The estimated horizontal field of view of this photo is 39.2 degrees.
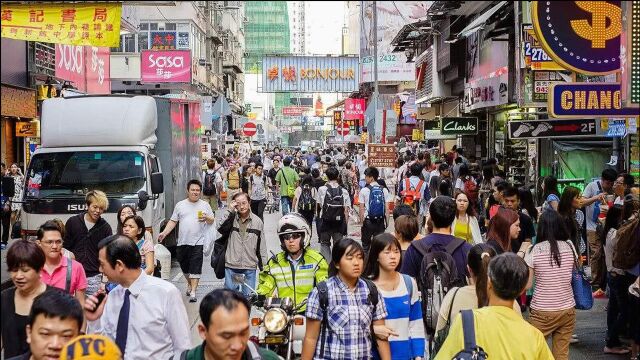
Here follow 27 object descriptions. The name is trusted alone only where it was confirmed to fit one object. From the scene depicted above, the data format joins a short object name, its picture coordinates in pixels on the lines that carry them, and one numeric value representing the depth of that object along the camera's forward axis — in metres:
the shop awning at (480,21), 12.50
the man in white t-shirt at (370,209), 14.40
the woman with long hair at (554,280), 7.50
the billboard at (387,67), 47.97
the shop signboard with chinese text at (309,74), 52.81
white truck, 13.47
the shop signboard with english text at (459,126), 24.89
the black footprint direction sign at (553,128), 15.41
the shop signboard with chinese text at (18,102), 23.11
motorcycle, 5.92
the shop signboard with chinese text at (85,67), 27.25
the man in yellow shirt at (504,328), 4.49
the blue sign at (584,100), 8.53
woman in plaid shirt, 5.70
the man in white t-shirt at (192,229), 12.47
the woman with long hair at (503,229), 8.79
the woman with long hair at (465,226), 9.81
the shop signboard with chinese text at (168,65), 38.38
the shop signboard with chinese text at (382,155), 23.16
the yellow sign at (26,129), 24.33
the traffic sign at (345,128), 66.99
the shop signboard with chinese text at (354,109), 59.91
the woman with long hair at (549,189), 12.32
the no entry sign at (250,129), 38.49
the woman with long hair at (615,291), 9.08
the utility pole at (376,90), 25.44
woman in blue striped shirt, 6.19
